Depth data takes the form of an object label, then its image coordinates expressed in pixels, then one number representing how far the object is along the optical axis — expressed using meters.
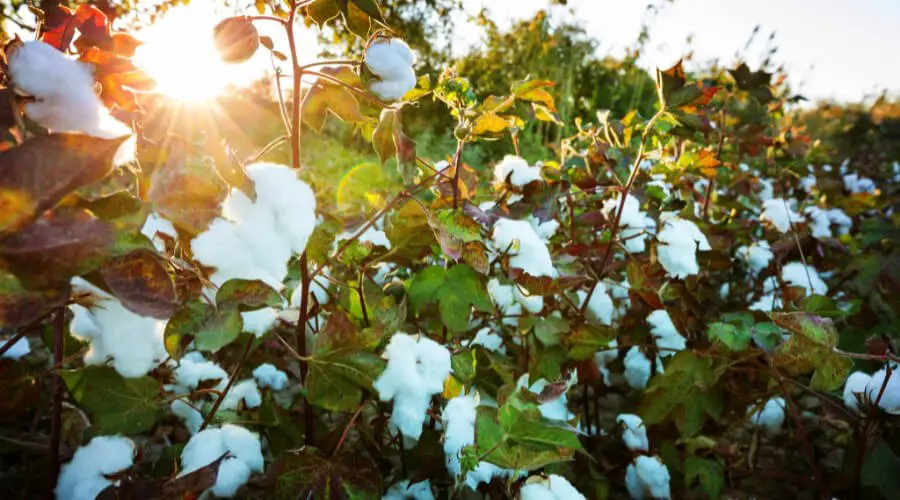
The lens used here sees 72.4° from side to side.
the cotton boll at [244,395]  1.10
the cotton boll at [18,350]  0.95
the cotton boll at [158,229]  0.77
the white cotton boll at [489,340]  1.29
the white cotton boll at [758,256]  1.59
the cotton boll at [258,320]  0.71
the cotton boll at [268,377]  1.33
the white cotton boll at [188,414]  1.07
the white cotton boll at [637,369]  1.43
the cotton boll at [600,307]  1.26
